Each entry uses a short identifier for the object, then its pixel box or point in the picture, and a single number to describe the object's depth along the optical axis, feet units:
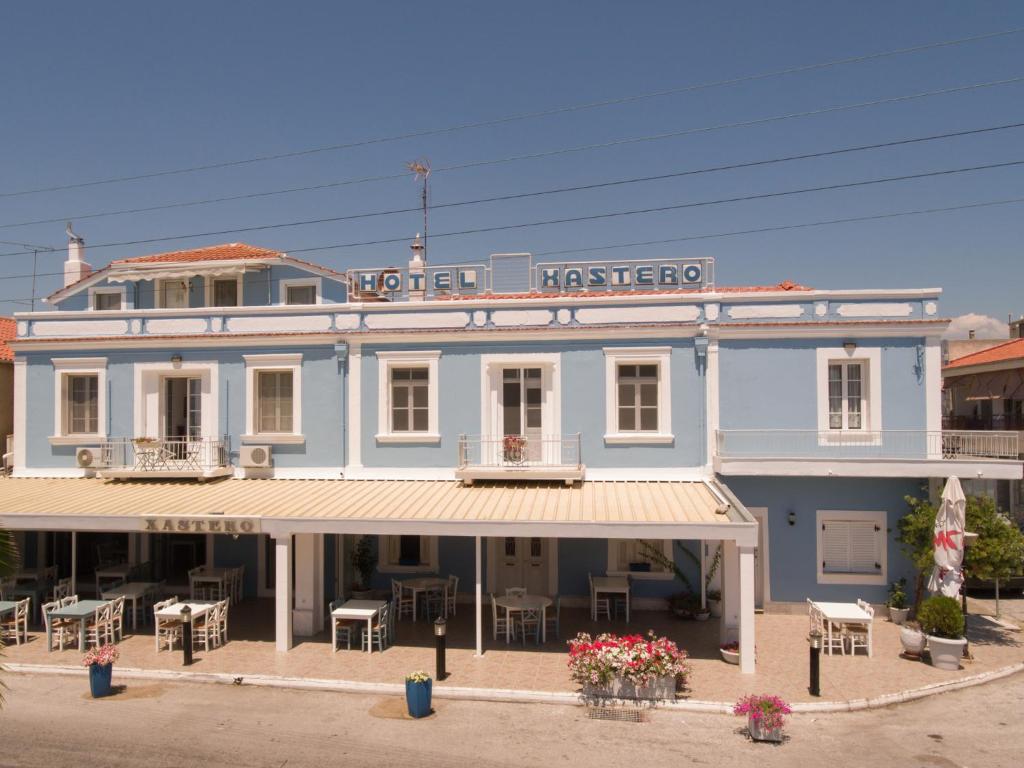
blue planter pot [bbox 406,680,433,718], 37.55
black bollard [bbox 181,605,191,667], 44.96
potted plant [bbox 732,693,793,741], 34.27
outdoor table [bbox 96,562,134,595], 58.95
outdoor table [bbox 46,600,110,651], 47.81
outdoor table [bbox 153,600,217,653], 47.53
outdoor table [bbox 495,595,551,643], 48.98
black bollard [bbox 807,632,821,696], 39.09
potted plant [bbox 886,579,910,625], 53.62
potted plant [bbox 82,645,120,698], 40.24
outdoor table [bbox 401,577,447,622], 55.06
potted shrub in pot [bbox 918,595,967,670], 44.27
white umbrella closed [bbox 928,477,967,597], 45.57
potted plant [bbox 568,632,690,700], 39.11
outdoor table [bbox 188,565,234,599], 57.00
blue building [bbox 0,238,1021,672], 53.57
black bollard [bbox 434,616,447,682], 41.86
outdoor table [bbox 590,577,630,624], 53.06
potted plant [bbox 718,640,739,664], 44.65
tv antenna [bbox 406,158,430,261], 81.71
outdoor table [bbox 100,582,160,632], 53.21
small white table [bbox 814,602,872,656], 46.52
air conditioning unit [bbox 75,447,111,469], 59.52
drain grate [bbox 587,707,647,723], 37.65
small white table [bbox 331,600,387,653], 47.21
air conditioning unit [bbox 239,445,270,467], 58.18
